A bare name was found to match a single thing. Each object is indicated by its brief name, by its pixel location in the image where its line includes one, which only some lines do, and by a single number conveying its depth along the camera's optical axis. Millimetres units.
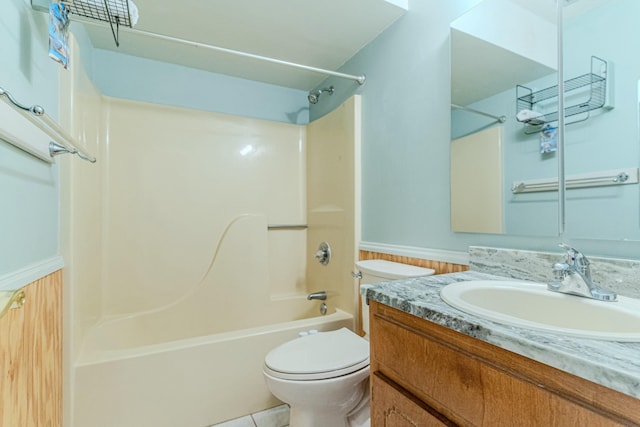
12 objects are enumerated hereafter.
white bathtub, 1253
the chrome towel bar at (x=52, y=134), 662
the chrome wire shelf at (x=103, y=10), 1052
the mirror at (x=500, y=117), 982
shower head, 2164
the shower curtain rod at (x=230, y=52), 1210
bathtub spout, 2045
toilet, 1094
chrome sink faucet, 733
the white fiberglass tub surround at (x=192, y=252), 1323
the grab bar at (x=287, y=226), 2418
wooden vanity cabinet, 439
